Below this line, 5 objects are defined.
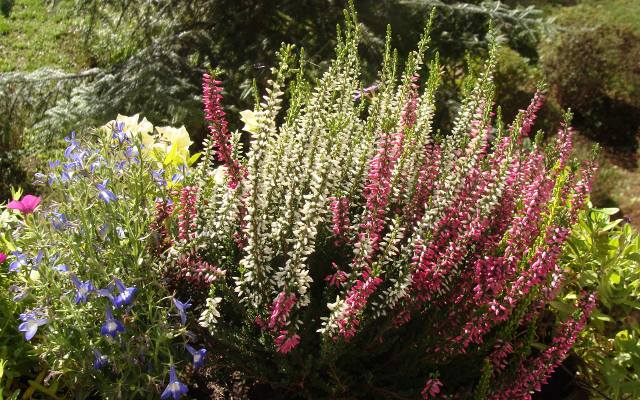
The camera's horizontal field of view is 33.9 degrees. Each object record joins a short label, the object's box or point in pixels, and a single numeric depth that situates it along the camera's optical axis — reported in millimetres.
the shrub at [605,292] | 849
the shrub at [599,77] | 1950
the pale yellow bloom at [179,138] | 874
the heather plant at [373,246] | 689
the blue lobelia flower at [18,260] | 701
